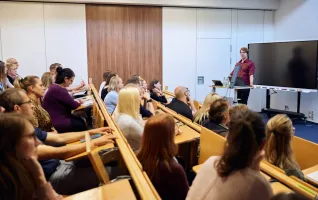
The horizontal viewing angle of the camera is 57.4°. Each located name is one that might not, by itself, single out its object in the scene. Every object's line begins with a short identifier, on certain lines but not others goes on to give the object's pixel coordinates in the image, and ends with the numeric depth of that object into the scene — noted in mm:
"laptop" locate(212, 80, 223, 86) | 6296
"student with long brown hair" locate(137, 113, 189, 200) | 1761
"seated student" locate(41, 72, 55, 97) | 4742
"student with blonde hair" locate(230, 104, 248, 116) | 2696
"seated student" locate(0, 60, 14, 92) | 3529
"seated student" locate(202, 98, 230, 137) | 2826
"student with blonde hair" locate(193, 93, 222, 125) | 3416
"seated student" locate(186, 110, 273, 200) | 1205
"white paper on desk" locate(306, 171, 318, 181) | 1859
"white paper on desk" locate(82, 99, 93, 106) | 4720
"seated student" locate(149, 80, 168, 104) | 5473
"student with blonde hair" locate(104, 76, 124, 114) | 4457
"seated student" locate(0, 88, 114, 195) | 2170
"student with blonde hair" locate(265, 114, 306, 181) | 2037
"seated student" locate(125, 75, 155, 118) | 4434
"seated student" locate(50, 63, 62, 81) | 5748
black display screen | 6102
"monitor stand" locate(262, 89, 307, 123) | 6537
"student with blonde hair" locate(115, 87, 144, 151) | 2803
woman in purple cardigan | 3615
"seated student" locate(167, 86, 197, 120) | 3901
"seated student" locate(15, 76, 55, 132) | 3092
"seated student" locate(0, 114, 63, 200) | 1262
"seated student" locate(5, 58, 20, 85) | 5119
